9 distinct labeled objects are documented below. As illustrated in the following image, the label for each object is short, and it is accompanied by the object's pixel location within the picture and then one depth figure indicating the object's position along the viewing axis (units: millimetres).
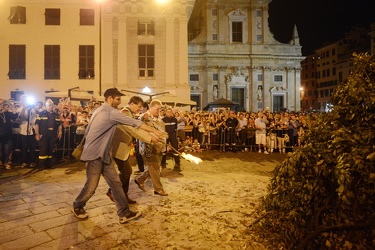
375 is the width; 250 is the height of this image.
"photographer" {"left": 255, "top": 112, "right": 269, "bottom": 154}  14305
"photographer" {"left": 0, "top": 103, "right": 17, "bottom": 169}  9617
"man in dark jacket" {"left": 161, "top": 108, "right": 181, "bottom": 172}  10177
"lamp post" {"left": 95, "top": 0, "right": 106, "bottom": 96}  24367
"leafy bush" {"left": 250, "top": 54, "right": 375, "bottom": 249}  2932
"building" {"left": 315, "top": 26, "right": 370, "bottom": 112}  66625
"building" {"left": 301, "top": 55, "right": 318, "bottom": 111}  86062
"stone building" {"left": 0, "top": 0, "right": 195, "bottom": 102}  24188
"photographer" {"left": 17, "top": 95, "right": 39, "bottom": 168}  9969
